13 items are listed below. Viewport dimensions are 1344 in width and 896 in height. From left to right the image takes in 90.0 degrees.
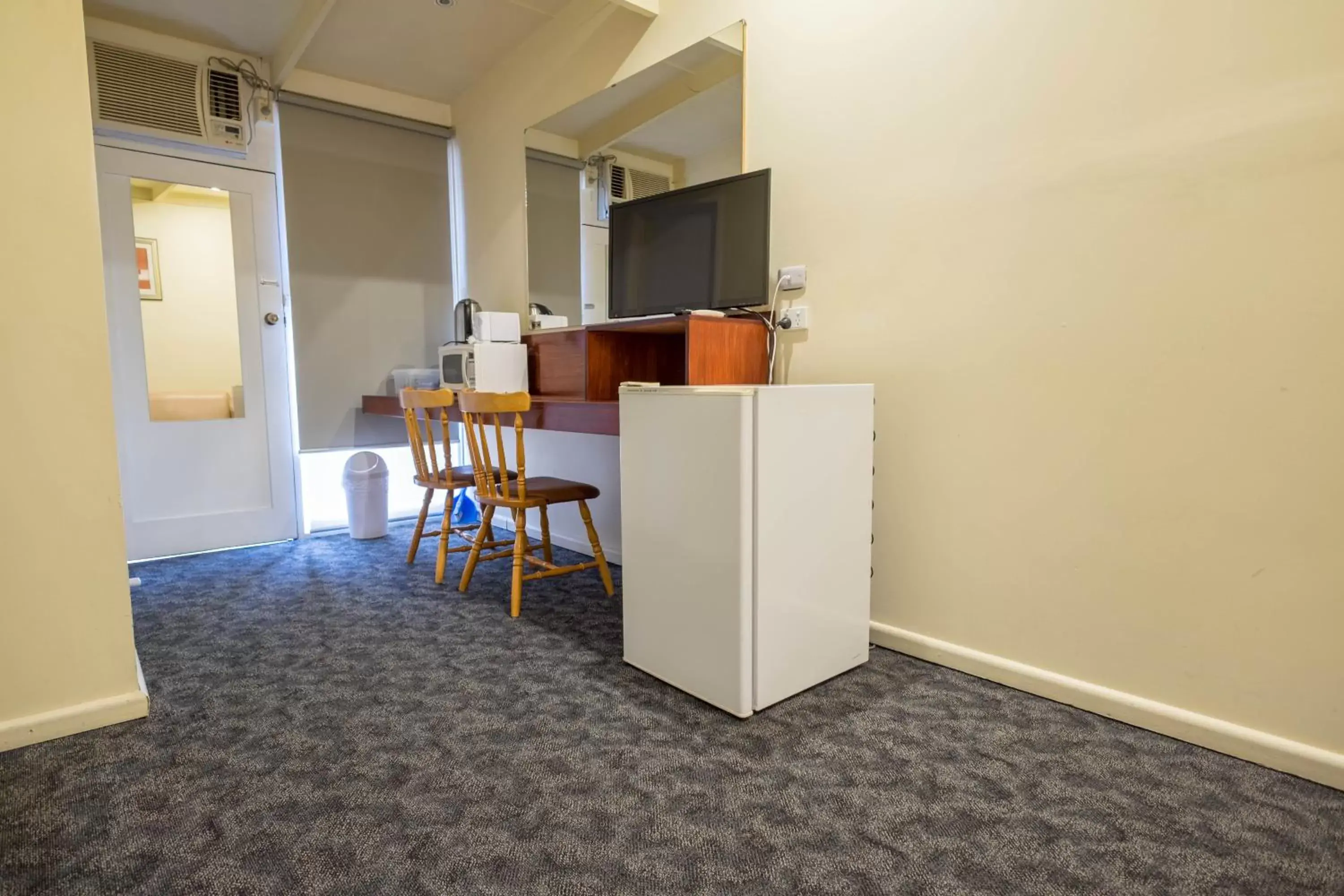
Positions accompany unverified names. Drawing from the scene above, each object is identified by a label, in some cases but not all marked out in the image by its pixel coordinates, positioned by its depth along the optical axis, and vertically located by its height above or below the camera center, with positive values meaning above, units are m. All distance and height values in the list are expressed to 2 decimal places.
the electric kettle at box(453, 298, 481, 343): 3.62 +0.35
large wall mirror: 2.34 +0.90
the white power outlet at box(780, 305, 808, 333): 2.15 +0.20
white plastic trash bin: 3.49 -0.59
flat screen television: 2.15 +0.45
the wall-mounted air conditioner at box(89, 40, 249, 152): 2.93 +1.28
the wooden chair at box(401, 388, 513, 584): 2.68 -0.34
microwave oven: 2.74 +0.06
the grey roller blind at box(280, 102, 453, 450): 3.45 +0.65
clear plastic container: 3.55 +0.02
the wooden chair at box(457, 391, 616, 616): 2.30 -0.40
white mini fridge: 1.57 -0.39
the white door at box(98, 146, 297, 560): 3.04 +0.14
